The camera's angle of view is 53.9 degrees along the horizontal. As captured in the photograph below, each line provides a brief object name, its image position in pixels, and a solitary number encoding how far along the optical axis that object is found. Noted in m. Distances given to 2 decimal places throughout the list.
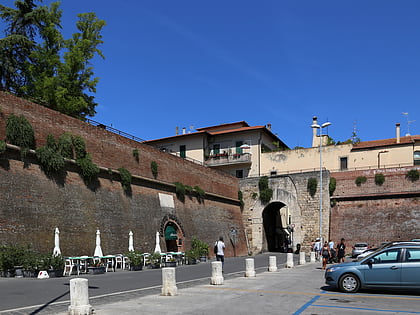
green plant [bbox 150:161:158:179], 28.99
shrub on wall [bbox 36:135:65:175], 19.67
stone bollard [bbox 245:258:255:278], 16.25
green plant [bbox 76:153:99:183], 22.14
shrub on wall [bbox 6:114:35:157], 18.62
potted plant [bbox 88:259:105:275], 17.92
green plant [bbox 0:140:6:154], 17.48
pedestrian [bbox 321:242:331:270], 20.17
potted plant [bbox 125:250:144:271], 20.03
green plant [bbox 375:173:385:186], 37.66
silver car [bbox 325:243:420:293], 11.19
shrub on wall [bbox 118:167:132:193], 25.25
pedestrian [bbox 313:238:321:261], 29.03
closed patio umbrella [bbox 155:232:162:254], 24.56
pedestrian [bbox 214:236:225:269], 17.48
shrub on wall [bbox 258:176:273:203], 40.97
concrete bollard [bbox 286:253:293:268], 22.11
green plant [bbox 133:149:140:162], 27.47
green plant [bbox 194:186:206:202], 33.91
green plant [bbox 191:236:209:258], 26.58
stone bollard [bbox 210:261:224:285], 13.40
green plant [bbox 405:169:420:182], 36.13
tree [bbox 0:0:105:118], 32.75
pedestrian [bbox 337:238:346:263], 23.81
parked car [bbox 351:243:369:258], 31.98
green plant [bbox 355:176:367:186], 38.53
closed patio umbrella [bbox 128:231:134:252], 22.44
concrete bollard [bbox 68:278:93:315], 8.01
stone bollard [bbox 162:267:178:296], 10.97
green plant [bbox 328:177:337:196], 39.25
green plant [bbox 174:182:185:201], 30.95
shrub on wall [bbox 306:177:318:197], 38.88
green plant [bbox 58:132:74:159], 21.20
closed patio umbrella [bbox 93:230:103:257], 19.92
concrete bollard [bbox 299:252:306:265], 24.92
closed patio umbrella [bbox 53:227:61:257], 17.61
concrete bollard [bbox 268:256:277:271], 19.33
